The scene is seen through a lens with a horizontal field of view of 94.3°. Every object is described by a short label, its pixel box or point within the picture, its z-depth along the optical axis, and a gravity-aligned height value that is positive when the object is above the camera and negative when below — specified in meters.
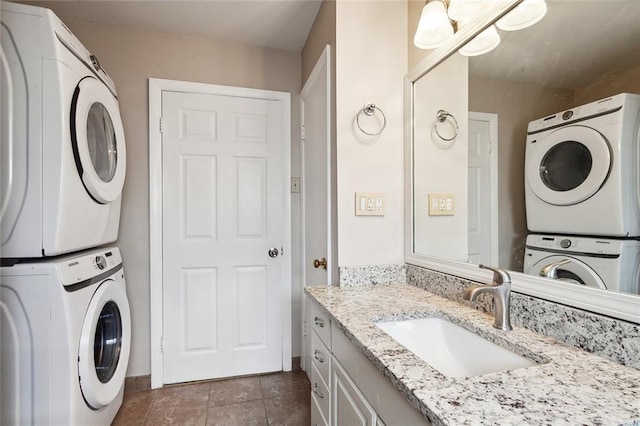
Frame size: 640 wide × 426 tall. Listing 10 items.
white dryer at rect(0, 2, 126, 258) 1.16 +0.31
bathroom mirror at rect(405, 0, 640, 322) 0.80 +0.37
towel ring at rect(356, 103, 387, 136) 1.52 +0.52
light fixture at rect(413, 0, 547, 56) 0.99 +0.77
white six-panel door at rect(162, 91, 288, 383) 2.02 -0.15
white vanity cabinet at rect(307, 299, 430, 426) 0.72 -0.53
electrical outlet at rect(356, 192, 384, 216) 1.53 +0.04
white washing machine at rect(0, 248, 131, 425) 1.15 -0.52
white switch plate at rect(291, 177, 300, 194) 2.25 +0.22
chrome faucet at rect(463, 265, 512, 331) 0.93 -0.26
